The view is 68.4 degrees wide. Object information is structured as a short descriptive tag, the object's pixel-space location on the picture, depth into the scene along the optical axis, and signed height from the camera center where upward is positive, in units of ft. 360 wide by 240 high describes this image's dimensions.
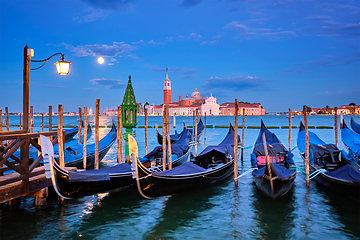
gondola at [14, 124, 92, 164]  19.11 -2.64
